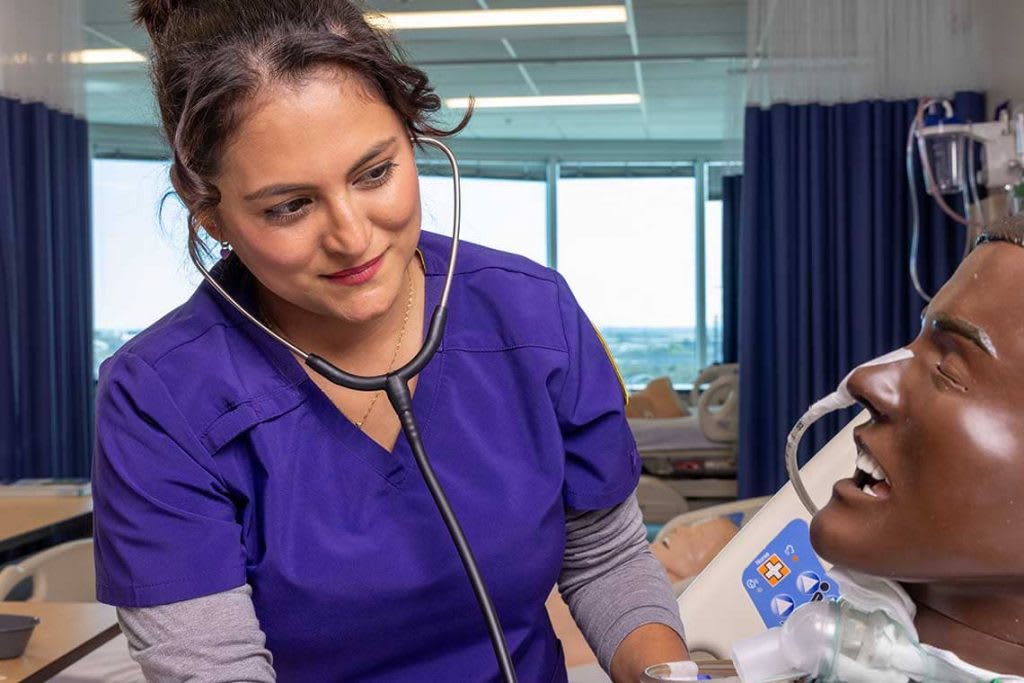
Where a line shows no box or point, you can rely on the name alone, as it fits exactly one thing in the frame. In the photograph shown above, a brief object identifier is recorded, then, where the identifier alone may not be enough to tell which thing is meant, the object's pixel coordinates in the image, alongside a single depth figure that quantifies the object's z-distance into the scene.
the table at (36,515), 2.23
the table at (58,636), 1.42
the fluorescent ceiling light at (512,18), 5.67
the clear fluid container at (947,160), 3.54
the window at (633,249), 9.46
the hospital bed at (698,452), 5.47
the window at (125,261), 8.31
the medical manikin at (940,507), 0.63
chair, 1.65
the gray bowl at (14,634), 1.44
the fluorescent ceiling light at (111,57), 6.57
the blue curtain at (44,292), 4.37
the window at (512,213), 9.36
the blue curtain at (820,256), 4.47
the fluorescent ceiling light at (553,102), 7.70
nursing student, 0.93
